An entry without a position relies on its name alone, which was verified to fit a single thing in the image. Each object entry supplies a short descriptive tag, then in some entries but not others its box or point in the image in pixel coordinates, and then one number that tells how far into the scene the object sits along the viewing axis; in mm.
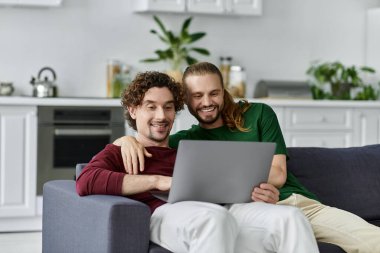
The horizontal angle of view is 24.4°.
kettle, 6449
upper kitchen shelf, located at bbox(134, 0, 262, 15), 6794
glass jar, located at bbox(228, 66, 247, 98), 7117
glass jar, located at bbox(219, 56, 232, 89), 7211
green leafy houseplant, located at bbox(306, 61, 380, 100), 7332
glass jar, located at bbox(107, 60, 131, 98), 6820
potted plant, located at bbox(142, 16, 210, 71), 6957
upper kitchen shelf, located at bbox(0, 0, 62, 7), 6412
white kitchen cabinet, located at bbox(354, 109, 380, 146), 7117
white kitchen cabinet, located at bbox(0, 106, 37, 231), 6145
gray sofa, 3133
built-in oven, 6262
